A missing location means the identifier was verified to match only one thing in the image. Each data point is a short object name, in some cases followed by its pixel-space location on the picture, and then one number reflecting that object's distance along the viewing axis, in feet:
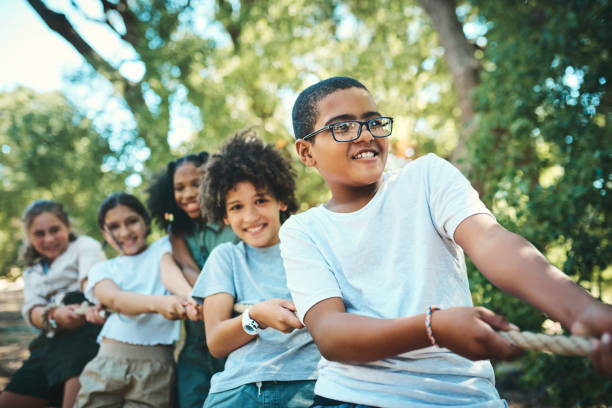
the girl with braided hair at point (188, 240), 9.00
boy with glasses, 3.49
